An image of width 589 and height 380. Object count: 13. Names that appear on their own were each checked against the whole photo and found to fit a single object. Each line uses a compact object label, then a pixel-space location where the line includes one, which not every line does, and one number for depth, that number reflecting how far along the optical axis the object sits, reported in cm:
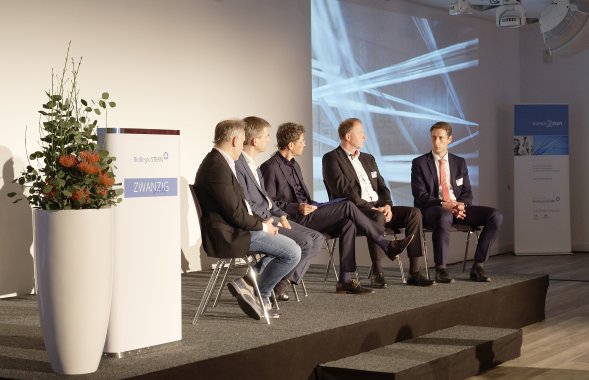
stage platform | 400
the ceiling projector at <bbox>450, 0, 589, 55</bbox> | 946
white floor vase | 364
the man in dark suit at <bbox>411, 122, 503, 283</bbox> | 689
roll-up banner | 1147
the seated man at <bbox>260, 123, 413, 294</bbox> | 613
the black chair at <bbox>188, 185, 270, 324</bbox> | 494
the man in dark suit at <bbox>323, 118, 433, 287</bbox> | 652
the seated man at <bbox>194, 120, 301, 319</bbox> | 489
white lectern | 404
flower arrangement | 368
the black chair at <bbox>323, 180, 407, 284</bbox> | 675
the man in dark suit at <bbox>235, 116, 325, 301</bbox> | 549
